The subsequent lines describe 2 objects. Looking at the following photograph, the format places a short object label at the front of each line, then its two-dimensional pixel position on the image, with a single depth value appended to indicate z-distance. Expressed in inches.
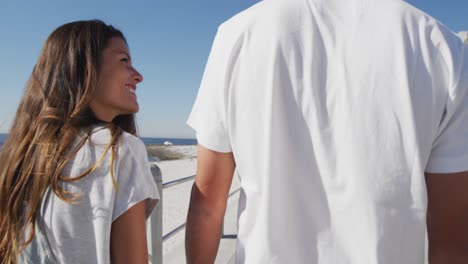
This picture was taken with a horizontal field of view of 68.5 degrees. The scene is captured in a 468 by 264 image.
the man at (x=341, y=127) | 32.9
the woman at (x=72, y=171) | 42.3
